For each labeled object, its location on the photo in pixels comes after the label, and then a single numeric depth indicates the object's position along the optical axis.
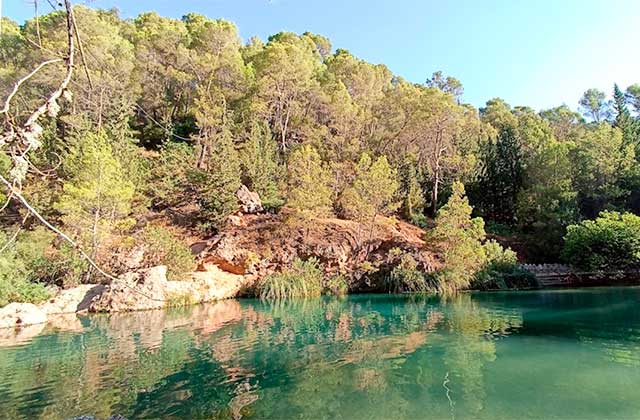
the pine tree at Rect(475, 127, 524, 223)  32.16
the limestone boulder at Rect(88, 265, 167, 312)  15.33
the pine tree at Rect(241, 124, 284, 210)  26.22
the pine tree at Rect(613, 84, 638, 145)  31.29
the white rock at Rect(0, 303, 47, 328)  12.66
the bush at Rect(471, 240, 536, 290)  21.09
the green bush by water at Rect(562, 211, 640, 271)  21.67
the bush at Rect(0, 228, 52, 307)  14.01
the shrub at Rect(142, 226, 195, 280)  18.30
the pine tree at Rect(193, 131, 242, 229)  23.11
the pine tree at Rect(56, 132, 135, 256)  17.00
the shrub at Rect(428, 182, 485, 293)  20.44
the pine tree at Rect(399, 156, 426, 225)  29.08
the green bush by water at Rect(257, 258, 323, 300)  19.67
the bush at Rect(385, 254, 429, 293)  20.30
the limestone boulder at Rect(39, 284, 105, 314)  14.87
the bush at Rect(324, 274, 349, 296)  20.91
